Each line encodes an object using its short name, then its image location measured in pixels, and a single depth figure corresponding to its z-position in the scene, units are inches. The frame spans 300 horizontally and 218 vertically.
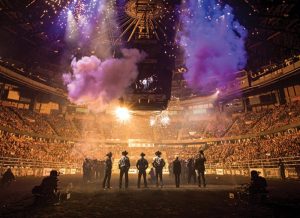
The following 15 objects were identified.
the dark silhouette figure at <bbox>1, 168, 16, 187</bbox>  449.4
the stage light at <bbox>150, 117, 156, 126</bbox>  1588.0
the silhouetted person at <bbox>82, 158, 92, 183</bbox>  618.4
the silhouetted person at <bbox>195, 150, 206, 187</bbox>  456.1
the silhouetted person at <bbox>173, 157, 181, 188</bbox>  460.8
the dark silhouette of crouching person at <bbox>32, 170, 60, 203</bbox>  267.6
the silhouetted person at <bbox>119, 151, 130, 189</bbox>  435.8
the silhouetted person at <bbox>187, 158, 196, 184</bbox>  557.5
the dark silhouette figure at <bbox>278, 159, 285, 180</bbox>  621.0
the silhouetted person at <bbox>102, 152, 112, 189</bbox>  432.3
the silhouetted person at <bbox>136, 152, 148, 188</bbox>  447.5
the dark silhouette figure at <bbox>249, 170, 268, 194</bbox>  277.4
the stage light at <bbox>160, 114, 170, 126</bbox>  1606.2
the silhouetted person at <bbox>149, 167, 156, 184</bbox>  605.4
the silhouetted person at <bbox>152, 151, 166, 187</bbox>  457.4
